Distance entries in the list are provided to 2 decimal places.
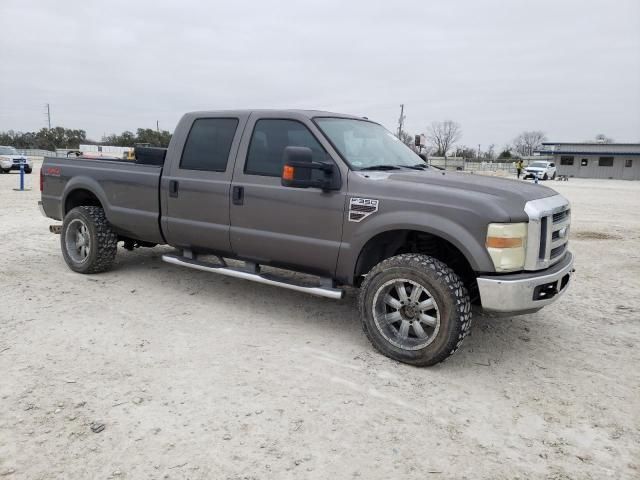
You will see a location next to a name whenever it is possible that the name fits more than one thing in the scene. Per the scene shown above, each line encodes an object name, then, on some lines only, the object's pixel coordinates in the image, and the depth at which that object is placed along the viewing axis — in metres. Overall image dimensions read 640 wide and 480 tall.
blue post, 16.20
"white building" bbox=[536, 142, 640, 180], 52.22
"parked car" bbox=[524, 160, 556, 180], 39.20
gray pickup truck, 3.47
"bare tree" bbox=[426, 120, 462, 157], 91.54
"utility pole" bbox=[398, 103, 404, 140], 56.33
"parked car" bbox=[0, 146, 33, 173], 25.84
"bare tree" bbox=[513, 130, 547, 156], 103.45
